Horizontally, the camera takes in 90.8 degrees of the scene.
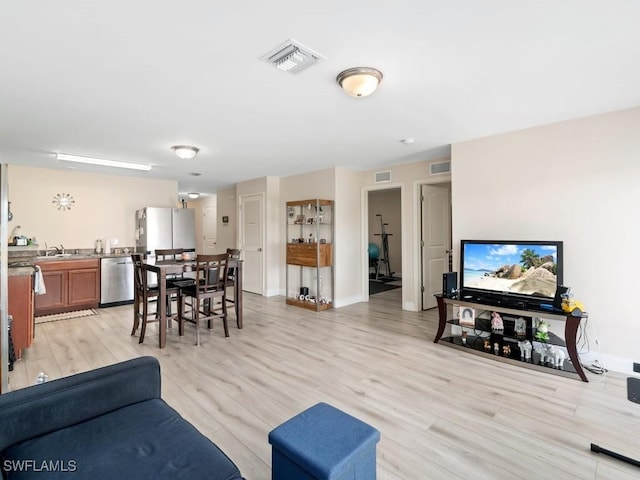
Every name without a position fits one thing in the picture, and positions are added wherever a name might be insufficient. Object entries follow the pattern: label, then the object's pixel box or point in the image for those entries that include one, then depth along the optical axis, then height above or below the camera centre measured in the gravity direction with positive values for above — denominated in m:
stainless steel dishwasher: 5.37 -0.72
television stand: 2.81 -1.10
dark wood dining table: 3.55 -0.38
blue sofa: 1.13 -0.82
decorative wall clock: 5.50 +0.69
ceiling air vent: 1.92 +1.15
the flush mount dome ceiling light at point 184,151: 4.07 +1.14
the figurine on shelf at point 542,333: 3.07 -0.97
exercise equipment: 8.84 -0.51
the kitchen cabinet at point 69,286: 4.90 -0.75
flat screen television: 3.09 -0.38
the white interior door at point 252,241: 6.52 -0.07
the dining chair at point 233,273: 4.21 -0.49
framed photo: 3.55 -0.92
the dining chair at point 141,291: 3.69 -0.64
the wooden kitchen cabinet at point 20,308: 3.19 -0.70
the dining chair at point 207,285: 3.71 -0.58
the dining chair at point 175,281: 3.95 -0.58
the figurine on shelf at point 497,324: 3.36 -0.96
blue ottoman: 1.19 -0.84
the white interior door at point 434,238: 5.13 -0.04
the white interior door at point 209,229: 9.73 +0.29
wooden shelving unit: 5.33 -0.28
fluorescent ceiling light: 4.49 +1.18
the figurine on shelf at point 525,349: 3.12 -1.14
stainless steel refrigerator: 5.82 +0.18
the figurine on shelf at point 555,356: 2.94 -1.17
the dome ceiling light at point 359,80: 2.18 +1.10
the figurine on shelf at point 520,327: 3.25 -0.96
